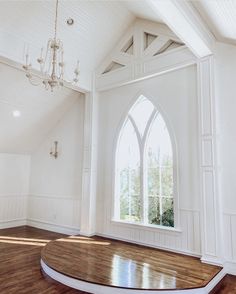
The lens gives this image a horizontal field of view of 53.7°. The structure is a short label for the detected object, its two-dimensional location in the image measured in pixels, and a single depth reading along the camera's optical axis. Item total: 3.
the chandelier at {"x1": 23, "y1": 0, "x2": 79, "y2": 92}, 4.20
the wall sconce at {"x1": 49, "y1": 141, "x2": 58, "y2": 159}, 5.88
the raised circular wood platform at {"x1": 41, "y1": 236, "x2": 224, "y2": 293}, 2.66
